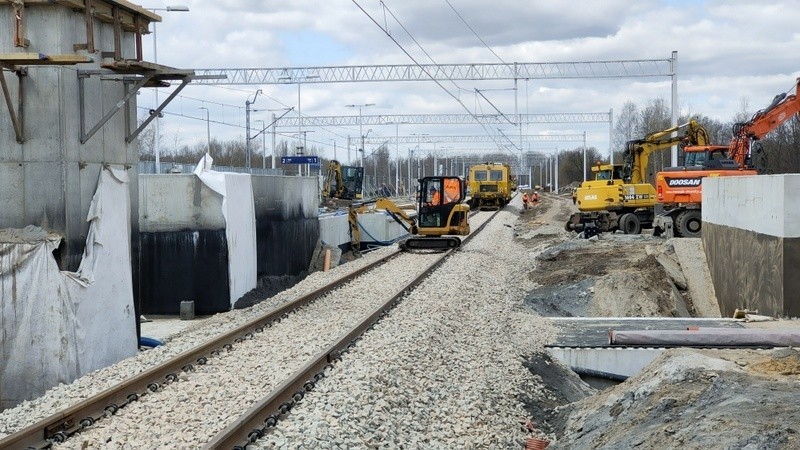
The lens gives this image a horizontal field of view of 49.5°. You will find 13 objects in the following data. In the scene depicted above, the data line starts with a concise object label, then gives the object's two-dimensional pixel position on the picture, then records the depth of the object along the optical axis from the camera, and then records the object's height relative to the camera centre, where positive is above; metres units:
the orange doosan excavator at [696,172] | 25.80 +0.09
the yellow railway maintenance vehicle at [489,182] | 56.09 -0.22
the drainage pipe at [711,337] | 11.05 -2.14
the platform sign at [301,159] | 44.91 +1.15
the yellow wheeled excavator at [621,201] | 30.50 -0.89
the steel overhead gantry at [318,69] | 40.62 +5.24
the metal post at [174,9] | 22.19 +4.65
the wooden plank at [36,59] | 9.78 +1.43
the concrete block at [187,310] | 17.89 -2.62
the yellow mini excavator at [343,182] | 58.59 -0.10
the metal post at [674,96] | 35.78 +3.40
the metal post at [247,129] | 40.84 +2.51
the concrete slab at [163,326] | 15.94 -2.80
